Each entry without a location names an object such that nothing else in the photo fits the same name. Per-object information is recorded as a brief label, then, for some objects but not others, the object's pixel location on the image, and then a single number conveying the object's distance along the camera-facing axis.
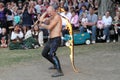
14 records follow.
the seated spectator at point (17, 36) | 15.14
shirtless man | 9.76
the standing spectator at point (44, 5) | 17.96
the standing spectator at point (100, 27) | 16.67
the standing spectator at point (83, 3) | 19.42
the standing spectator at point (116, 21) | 16.55
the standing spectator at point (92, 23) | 16.35
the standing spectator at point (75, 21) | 16.91
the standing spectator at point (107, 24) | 16.47
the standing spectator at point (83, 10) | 17.85
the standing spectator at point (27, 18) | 16.48
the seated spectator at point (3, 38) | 15.56
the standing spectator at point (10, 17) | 16.81
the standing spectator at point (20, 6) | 17.83
